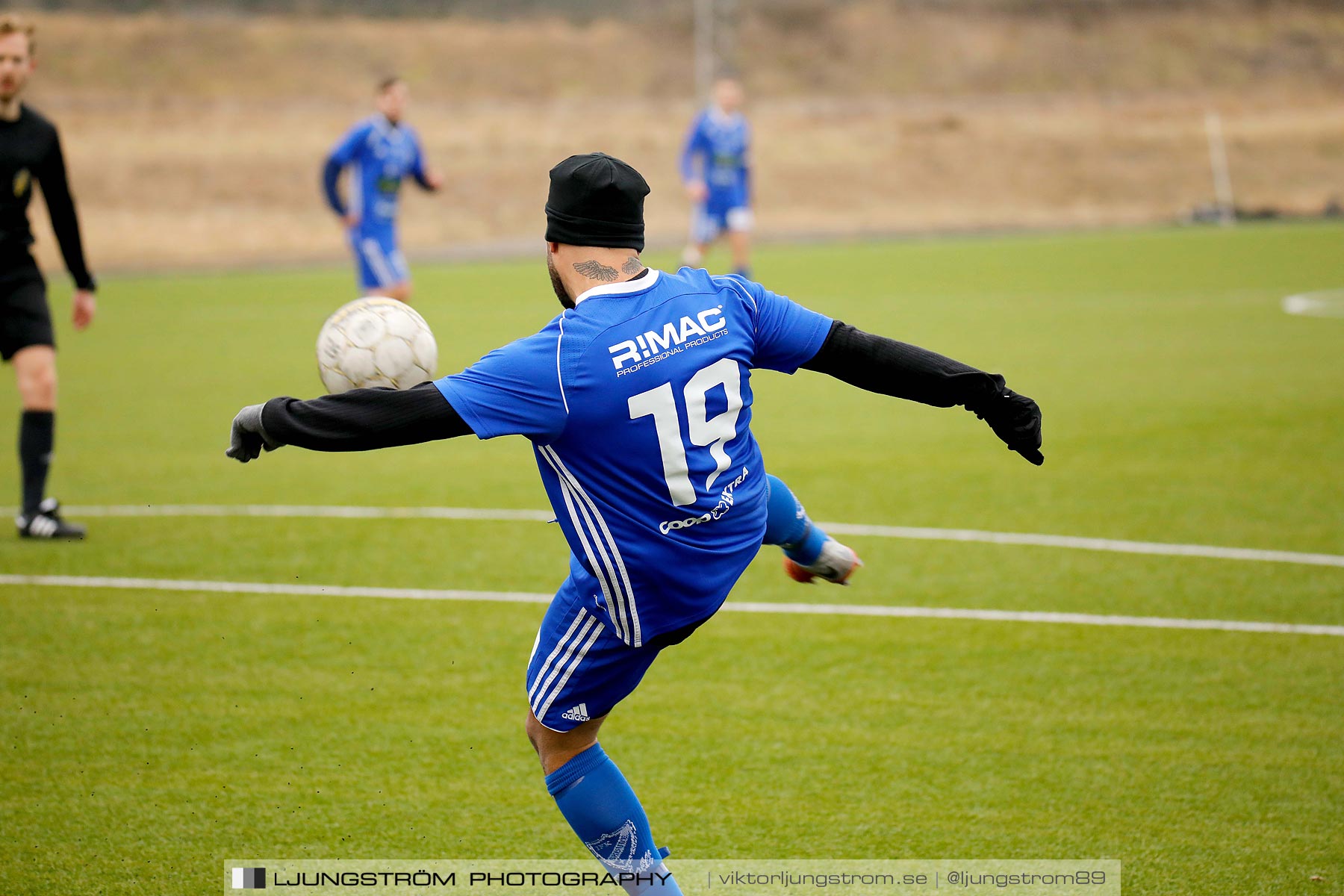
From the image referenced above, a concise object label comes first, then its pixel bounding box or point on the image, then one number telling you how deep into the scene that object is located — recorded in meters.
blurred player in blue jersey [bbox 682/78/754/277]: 38.75
